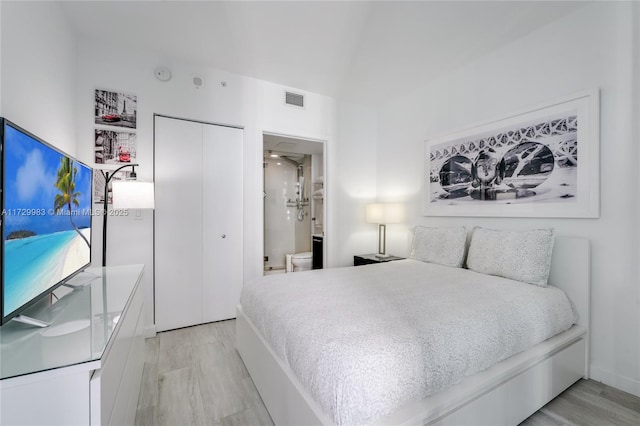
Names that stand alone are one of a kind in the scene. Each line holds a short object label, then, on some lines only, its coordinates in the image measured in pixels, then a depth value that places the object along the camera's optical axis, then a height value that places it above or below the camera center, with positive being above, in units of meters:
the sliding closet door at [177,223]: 2.71 -0.12
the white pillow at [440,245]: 2.53 -0.32
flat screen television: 0.89 -0.03
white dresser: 0.71 -0.44
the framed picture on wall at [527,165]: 1.94 +0.43
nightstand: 3.35 -0.59
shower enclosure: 4.99 +0.16
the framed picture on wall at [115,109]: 2.45 +0.96
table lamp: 3.36 -0.01
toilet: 4.14 -0.76
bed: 1.01 -0.65
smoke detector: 2.67 +1.38
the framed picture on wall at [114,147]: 2.46 +0.60
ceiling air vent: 3.34 +1.43
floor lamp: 2.07 +0.12
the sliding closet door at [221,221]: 2.93 -0.10
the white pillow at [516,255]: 1.92 -0.32
